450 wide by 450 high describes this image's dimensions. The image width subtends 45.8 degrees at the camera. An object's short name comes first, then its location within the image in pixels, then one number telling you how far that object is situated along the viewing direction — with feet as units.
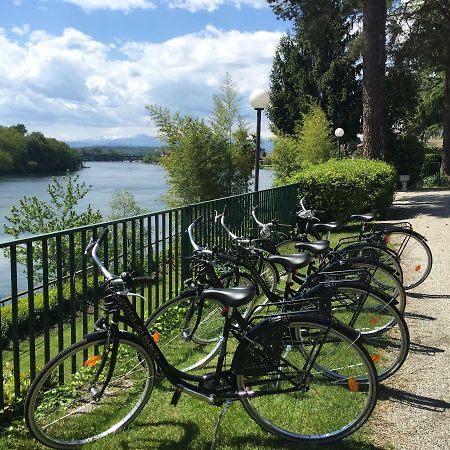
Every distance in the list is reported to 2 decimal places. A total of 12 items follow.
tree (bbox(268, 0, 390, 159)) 52.49
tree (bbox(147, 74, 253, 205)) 62.44
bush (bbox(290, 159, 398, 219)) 40.45
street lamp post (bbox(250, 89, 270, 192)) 34.37
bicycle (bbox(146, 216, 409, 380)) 11.63
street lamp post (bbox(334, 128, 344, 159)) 82.12
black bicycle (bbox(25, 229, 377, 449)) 9.58
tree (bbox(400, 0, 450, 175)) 72.84
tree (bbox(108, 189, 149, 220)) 75.07
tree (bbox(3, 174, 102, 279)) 57.11
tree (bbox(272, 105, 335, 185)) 67.56
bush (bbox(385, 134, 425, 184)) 77.61
